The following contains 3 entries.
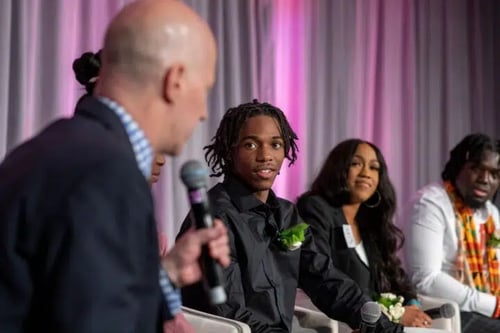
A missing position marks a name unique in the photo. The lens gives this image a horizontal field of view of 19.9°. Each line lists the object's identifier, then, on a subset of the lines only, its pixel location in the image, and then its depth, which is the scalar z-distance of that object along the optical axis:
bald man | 1.81
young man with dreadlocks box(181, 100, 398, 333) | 4.38
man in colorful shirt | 6.28
